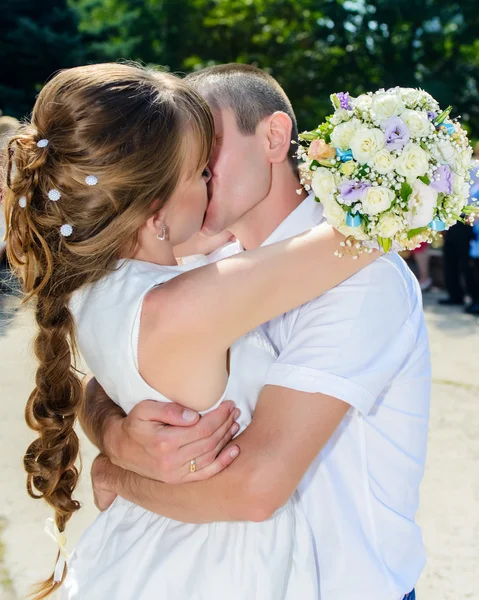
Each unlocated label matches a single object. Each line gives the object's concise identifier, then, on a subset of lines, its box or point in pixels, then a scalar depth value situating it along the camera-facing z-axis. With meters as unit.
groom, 1.71
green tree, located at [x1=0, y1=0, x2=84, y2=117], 15.02
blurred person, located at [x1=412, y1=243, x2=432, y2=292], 10.90
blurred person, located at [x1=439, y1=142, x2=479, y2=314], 9.81
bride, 1.68
